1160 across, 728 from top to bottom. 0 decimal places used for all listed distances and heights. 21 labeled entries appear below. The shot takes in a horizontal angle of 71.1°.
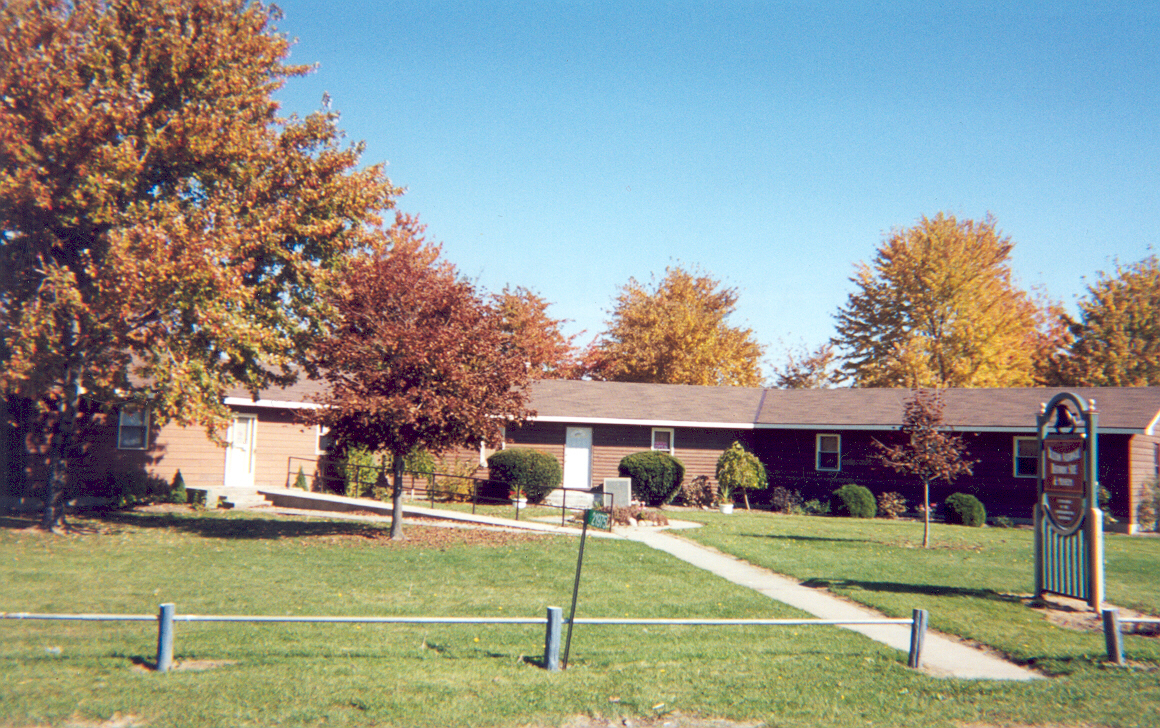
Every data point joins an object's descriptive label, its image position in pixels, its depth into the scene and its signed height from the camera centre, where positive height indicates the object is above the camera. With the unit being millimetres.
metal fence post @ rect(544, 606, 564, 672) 6910 -1750
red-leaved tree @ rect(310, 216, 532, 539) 15148 +1254
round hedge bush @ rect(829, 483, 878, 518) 24906 -1610
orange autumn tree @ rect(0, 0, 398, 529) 14031 +3980
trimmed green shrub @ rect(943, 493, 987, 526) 23469 -1608
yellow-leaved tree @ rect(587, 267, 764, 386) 44438 +5543
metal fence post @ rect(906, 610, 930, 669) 7316 -1651
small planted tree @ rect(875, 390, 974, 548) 16812 +122
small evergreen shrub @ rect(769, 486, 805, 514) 26406 -1794
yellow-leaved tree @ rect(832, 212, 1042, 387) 38125 +6711
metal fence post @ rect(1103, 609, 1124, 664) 7621 -1654
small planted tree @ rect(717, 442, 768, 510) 26281 -885
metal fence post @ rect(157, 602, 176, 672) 6566 -1786
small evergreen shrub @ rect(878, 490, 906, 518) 25391 -1688
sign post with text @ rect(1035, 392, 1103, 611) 9984 -682
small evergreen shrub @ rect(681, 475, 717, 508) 27203 -1678
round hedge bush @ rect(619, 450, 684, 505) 26250 -1090
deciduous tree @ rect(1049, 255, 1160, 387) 40125 +6293
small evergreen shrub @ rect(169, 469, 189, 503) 21750 -1934
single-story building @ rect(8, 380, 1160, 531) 22828 +117
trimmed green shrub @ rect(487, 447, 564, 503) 25359 -1123
